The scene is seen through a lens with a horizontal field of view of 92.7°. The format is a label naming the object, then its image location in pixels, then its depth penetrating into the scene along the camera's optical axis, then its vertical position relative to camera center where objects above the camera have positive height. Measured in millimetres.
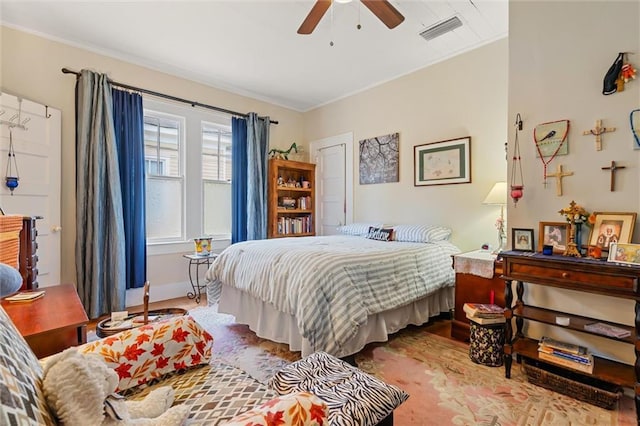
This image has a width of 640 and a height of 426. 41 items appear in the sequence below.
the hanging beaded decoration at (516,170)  2271 +321
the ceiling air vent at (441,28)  2839 +1774
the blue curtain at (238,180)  4441 +481
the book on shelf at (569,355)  1791 -865
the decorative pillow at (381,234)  3553 -253
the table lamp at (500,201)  2809 +107
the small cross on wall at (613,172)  1889 +249
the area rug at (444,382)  1646 -1105
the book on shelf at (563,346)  1862 -845
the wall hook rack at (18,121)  2667 +821
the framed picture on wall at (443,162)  3420 +596
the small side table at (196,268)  3773 -737
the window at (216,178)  4352 +514
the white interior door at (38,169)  2674 +416
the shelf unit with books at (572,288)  1611 -441
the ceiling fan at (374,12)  2102 +1454
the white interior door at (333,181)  4711 +507
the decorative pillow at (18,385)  441 -287
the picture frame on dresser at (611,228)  1787 -99
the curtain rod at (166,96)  3191 +1464
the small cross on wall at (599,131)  1929 +512
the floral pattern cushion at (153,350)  1148 -545
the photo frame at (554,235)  2025 -157
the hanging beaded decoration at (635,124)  1809 +522
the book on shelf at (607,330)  1721 -684
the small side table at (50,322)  1224 -466
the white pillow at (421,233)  3266 -230
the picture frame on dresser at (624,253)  1647 -228
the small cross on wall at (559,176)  2092 +248
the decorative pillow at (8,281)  832 -188
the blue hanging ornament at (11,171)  2652 +375
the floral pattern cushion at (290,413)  742 -502
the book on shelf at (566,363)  1763 -906
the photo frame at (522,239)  2192 -197
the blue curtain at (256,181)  4465 +469
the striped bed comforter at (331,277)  2066 -521
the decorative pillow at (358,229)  3936 -213
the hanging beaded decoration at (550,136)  2086 +531
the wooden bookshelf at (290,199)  4738 +234
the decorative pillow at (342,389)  1100 -717
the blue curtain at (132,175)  3441 +433
